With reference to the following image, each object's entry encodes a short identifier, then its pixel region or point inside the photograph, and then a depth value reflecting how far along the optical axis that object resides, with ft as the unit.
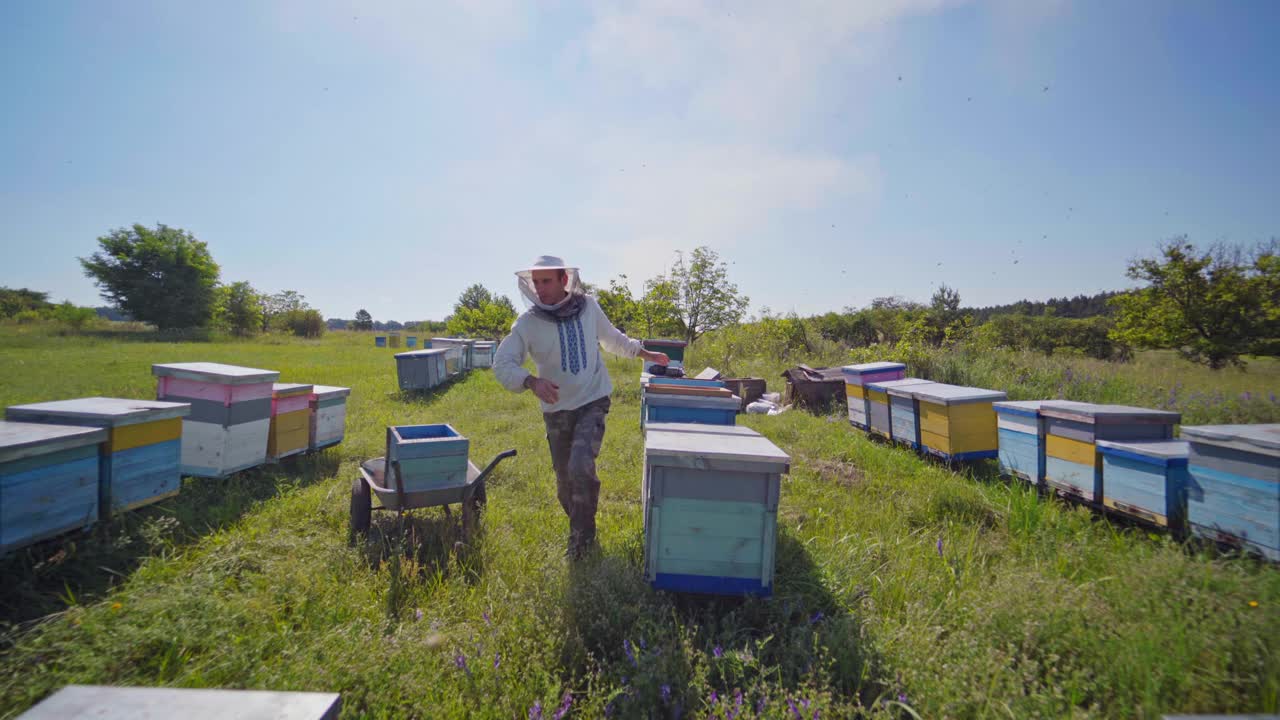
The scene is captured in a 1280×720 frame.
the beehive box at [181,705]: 3.54
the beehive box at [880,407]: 19.52
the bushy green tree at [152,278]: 110.42
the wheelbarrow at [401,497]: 10.23
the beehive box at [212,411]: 12.87
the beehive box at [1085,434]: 11.61
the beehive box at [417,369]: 33.19
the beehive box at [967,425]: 15.85
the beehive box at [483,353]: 51.34
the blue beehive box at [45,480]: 7.88
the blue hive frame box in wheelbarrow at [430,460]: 10.45
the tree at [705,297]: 57.82
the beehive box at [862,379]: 21.66
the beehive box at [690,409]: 12.43
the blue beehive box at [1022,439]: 13.43
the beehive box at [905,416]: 17.75
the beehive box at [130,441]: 9.73
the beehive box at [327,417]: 16.52
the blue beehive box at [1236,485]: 8.14
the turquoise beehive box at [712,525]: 7.86
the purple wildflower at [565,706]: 5.95
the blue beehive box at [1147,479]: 10.06
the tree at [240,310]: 136.05
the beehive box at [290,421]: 14.84
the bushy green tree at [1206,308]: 63.93
